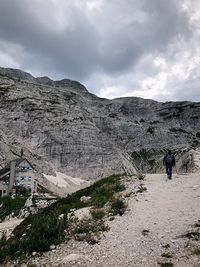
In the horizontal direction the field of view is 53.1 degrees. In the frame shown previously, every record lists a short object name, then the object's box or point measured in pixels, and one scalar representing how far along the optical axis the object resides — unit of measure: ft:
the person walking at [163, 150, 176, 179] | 52.32
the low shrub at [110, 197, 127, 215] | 34.72
